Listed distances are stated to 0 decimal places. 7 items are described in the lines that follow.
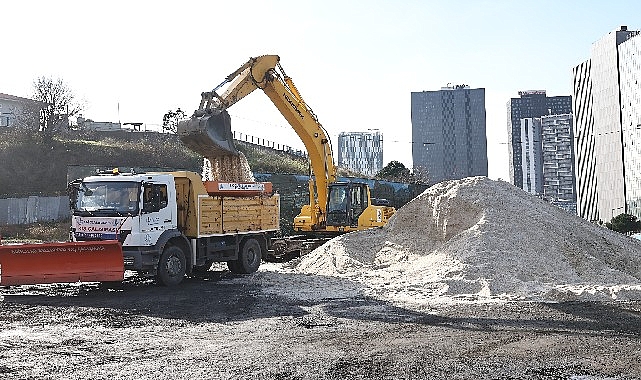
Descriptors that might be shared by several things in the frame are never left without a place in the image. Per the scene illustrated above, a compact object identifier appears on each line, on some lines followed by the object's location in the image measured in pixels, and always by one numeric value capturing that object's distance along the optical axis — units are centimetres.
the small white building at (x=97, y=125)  5819
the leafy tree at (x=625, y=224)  5634
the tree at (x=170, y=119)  5697
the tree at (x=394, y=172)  5947
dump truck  1398
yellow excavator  1844
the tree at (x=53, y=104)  5288
